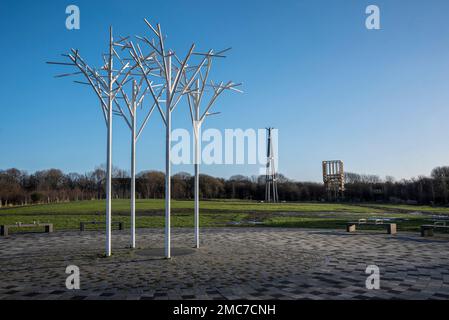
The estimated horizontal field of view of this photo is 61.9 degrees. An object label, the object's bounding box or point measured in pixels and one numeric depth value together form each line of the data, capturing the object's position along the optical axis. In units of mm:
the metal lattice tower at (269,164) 74825
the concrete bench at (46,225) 18922
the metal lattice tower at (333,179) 90312
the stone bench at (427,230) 16797
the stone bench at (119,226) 19766
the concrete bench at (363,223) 17812
